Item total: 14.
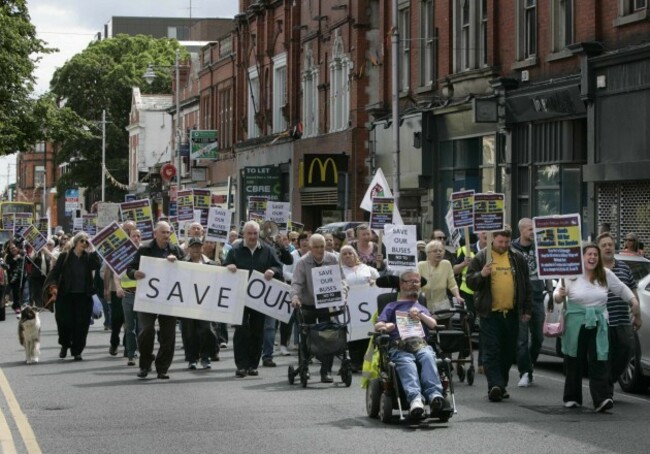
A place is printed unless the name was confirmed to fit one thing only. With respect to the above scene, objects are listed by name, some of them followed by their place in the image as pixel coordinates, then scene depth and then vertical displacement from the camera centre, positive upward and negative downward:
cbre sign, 52.91 +1.26
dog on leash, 20.58 -1.56
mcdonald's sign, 46.12 +1.44
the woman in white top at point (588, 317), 14.90 -1.02
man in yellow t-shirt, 15.79 -0.87
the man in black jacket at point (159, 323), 18.44 -1.33
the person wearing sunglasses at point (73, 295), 21.48 -1.10
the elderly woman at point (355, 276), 18.97 -0.74
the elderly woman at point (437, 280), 18.41 -0.78
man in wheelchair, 13.30 -1.18
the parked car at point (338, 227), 33.00 -0.22
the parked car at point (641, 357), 16.19 -1.52
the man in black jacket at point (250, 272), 18.72 -0.70
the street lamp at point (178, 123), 66.38 +4.42
